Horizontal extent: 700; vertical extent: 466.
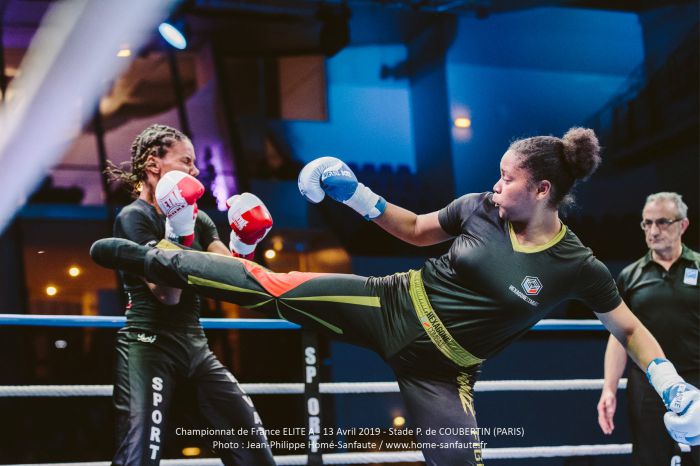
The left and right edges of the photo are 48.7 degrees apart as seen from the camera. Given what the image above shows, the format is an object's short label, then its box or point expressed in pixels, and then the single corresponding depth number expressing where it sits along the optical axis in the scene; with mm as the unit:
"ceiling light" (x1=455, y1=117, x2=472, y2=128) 10124
